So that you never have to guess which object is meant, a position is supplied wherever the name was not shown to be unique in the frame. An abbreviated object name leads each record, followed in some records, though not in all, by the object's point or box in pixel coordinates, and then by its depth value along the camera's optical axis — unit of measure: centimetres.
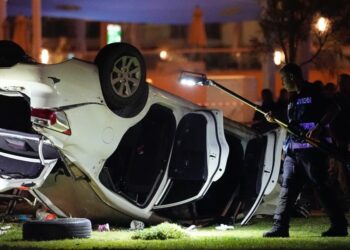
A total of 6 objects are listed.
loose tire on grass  1722
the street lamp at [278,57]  3831
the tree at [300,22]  3622
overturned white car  1680
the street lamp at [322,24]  3619
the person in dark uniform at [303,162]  1759
